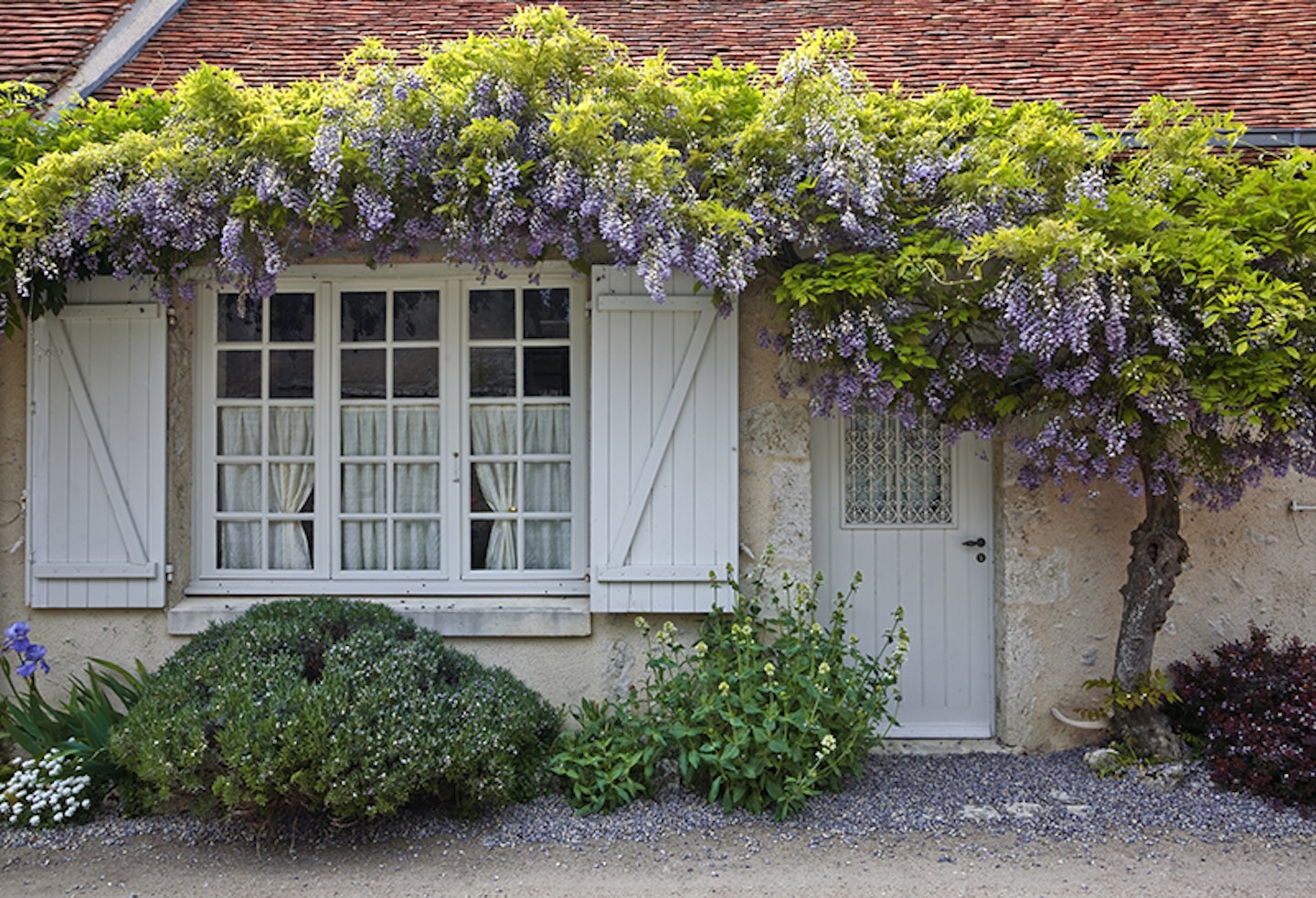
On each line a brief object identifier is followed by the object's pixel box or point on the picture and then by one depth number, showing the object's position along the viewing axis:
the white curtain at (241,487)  4.84
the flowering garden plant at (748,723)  3.82
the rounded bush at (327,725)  3.44
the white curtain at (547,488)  4.80
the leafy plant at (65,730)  3.95
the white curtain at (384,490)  4.80
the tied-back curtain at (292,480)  4.82
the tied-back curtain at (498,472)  4.78
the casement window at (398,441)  4.76
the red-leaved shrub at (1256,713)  3.90
